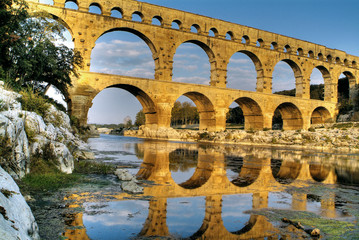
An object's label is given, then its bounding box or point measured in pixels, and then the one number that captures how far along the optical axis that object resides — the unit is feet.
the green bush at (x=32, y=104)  26.74
